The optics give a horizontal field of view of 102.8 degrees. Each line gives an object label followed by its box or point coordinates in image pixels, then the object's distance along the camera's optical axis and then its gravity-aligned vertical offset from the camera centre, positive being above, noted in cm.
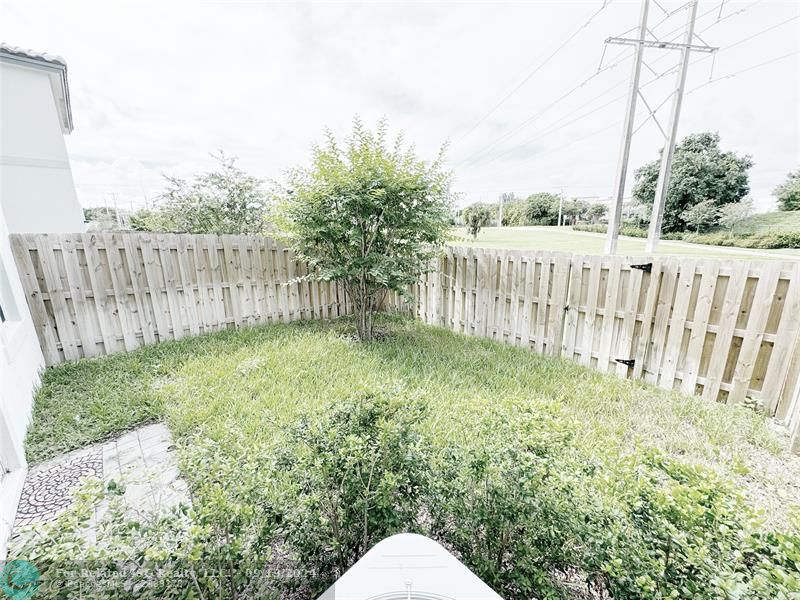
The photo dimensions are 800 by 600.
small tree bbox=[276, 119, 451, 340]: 409 +19
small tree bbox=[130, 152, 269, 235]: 668 +56
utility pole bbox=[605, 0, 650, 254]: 964 +241
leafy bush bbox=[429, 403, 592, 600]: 120 -109
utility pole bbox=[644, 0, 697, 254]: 1006 +284
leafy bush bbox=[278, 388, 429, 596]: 127 -106
